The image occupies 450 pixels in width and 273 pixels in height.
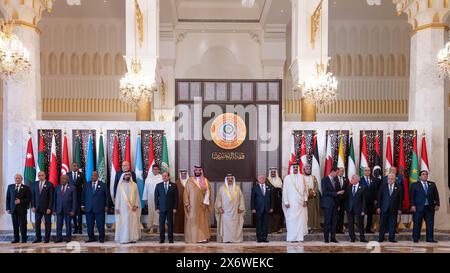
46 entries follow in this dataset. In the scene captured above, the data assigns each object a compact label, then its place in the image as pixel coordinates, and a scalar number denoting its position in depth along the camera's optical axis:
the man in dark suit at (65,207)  11.27
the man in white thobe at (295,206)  11.57
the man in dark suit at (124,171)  11.78
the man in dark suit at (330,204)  11.44
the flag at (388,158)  12.54
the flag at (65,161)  12.27
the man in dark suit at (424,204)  11.38
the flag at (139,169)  12.20
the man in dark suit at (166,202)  11.25
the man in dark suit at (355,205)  11.43
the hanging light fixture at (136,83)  13.28
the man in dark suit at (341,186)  11.58
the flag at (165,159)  12.40
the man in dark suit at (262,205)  11.52
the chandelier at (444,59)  11.69
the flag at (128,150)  12.42
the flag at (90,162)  12.30
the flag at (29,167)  12.25
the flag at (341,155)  12.52
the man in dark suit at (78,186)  11.81
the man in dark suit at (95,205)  11.30
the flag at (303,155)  12.42
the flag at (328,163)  12.46
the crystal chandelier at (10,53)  11.12
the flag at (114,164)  12.31
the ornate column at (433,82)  13.01
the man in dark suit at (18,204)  11.20
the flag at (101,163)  12.30
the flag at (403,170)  12.37
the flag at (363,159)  12.48
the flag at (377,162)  12.46
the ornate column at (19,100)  12.68
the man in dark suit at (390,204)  11.37
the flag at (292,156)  12.45
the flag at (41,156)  12.38
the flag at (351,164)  12.49
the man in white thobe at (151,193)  12.16
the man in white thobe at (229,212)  11.58
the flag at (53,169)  12.26
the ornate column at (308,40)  13.52
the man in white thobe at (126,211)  11.33
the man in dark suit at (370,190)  11.84
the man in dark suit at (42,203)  11.24
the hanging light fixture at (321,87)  13.20
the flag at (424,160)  12.47
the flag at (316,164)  12.40
